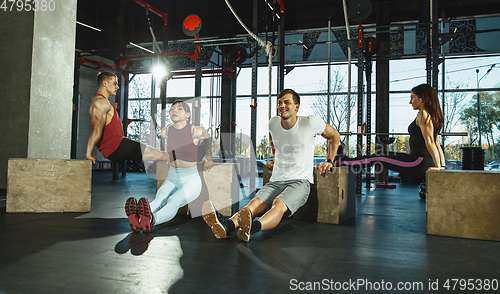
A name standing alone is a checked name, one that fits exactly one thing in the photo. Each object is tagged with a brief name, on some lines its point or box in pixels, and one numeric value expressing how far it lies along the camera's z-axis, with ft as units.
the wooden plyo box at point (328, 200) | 8.80
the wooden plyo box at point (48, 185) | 9.71
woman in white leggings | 7.91
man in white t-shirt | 7.05
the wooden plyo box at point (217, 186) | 9.35
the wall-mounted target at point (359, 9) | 15.24
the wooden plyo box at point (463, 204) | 7.17
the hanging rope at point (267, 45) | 12.72
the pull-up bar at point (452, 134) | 13.18
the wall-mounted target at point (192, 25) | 17.13
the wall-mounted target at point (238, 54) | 21.88
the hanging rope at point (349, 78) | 12.38
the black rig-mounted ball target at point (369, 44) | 18.40
